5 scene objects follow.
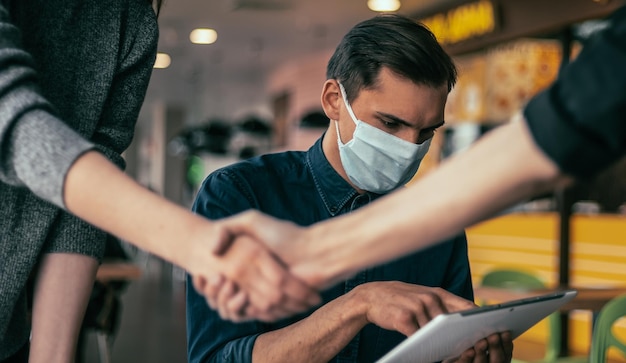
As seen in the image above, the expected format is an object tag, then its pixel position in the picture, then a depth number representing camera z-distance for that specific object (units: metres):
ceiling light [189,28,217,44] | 11.32
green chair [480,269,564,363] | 4.18
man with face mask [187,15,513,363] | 1.63
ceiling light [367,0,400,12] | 7.59
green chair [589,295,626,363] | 2.93
